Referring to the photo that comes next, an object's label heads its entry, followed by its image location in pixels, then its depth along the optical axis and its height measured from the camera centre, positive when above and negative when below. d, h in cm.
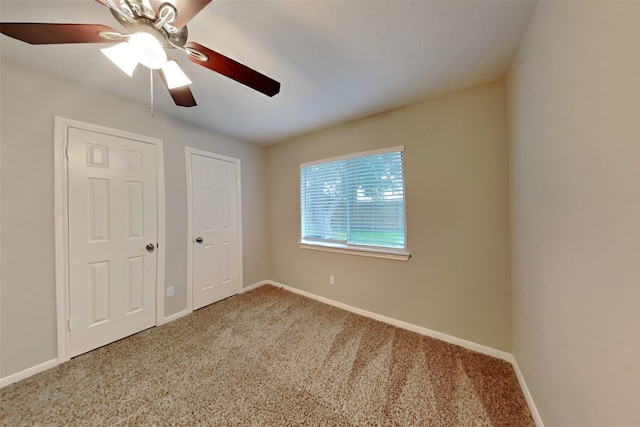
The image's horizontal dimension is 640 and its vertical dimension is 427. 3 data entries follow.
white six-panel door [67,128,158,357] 181 -19
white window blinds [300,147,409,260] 225 +12
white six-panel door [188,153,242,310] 262 -19
